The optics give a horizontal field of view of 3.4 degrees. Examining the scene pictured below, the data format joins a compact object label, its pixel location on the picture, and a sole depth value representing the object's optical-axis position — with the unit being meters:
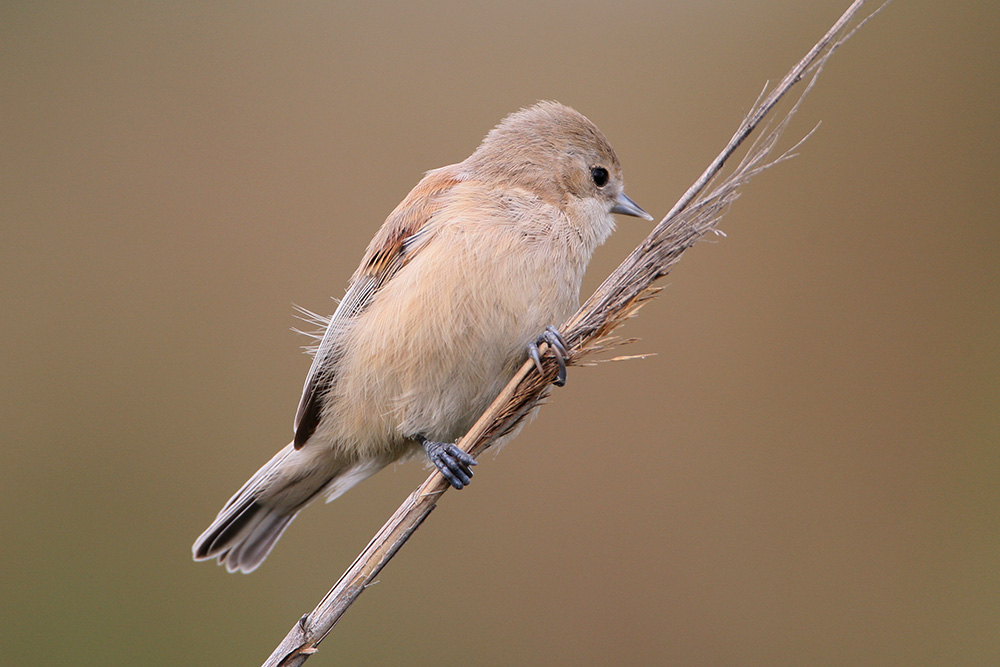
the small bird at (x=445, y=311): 3.08
